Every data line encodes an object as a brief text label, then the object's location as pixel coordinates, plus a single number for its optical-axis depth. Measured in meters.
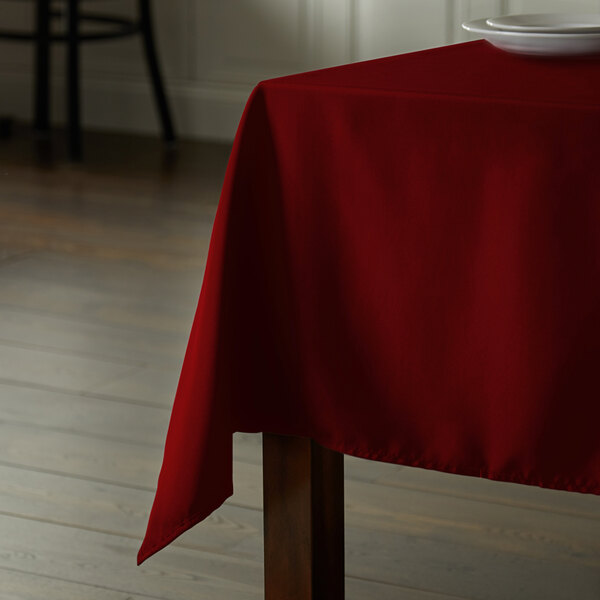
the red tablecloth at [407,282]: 2.06
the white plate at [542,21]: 2.27
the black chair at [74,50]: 5.15
